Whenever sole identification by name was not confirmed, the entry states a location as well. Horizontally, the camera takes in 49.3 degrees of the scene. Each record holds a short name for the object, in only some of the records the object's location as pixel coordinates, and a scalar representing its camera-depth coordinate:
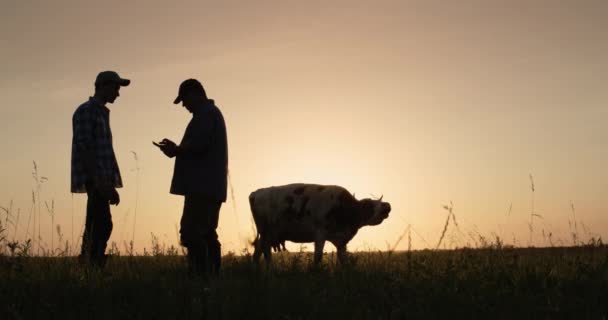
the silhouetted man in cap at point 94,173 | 8.59
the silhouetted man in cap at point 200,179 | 8.16
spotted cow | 11.34
